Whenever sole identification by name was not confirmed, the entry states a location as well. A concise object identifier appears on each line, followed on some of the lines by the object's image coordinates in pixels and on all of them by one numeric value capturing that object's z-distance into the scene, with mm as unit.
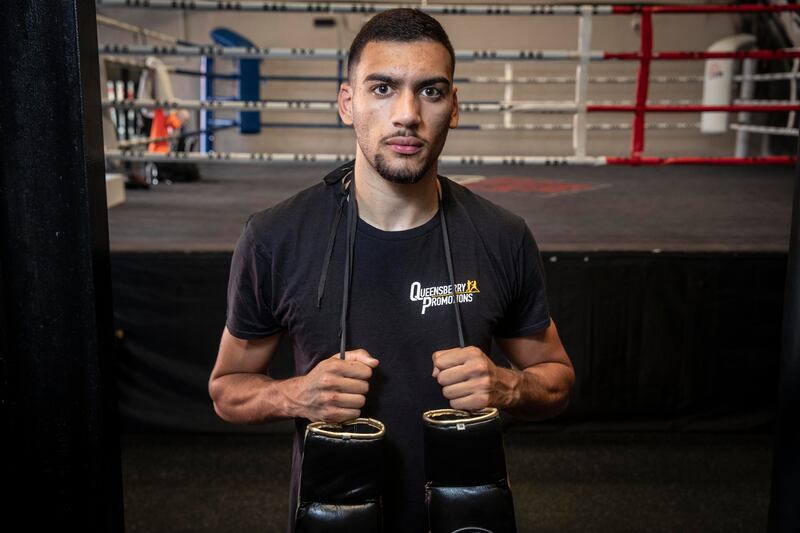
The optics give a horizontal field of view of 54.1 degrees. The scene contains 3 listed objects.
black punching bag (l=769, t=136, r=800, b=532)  1032
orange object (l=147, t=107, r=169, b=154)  5676
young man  1204
